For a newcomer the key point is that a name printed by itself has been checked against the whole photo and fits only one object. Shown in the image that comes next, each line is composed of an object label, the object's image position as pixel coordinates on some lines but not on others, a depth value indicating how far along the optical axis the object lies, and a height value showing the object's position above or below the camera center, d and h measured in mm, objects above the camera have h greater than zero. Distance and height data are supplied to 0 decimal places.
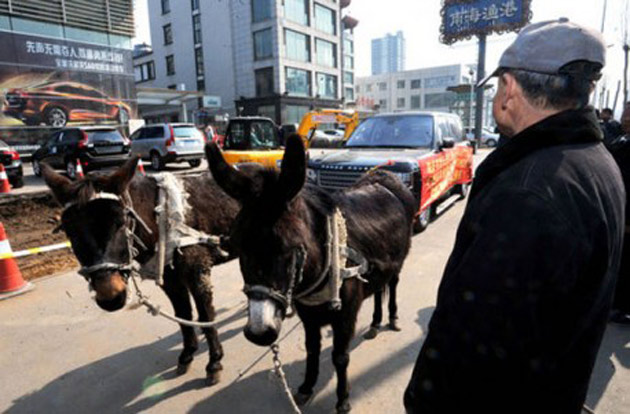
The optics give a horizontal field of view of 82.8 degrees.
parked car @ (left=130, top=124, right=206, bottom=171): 14750 -243
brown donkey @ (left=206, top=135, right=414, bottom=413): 1701 -653
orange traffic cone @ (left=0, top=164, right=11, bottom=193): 9823 -1095
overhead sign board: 24047 +7796
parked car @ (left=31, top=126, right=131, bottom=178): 12680 -288
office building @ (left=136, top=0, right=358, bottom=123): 36688 +9395
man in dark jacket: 965 -345
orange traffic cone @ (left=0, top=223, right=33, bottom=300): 4398 -1610
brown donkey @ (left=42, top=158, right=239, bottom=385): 2254 -658
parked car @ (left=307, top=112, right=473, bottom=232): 5785 -402
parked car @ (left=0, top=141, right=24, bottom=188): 10836 -663
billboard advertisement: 18734 +3102
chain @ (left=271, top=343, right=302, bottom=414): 2115 -1342
